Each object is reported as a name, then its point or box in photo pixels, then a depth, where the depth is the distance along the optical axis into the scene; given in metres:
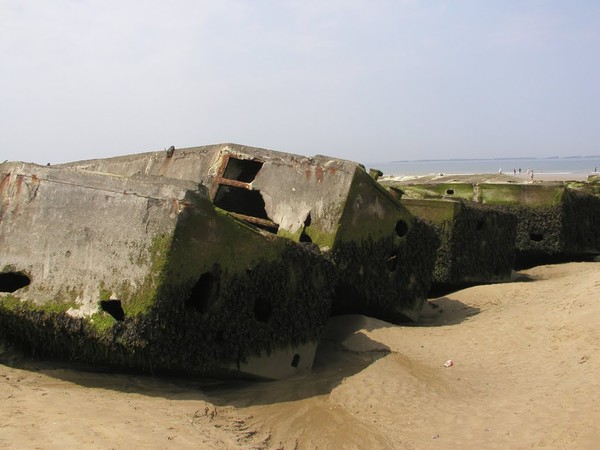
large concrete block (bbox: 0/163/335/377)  4.62
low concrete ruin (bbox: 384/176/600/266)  12.10
